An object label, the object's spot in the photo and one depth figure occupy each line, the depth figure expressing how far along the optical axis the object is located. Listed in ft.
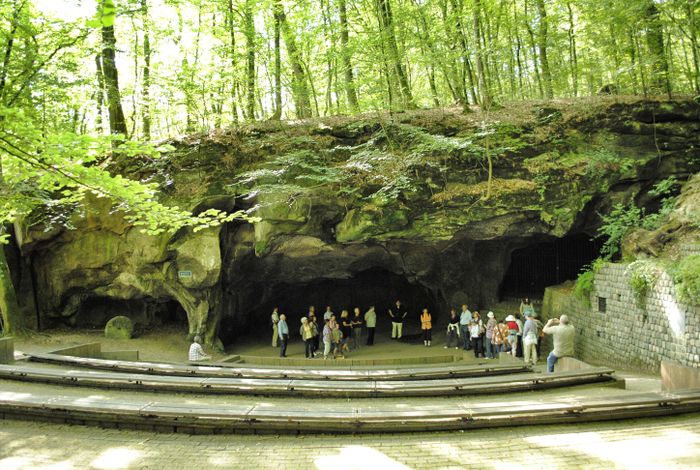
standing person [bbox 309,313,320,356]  45.39
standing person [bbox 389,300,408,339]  55.25
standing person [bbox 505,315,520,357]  38.63
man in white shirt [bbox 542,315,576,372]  29.19
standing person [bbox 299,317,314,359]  44.32
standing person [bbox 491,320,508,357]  39.58
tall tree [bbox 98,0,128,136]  49.52
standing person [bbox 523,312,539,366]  35.09
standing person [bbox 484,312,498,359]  40.45
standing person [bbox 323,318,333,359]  44.03
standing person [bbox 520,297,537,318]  40.57
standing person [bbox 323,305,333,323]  46.04
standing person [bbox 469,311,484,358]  42.09
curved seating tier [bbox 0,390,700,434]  19.03
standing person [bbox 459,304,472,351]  45.09
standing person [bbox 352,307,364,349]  51.24
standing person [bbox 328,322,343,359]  45.09
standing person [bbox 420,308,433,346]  50.77
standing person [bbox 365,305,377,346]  54.39
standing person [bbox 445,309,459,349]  47.62
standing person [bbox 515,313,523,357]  39.13
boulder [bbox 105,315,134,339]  51.62
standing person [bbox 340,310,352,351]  50.15
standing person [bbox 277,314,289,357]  45.57
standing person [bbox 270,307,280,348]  51.67
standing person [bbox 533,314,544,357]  37.24
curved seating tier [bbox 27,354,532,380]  29.19
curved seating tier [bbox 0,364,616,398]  24.89
